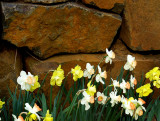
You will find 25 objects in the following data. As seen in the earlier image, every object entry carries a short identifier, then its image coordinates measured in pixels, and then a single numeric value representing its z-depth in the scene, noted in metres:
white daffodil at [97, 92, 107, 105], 1.42
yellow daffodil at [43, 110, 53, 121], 1.13
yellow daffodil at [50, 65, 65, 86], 1.46
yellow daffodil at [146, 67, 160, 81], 1.63
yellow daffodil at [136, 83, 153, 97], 1.53
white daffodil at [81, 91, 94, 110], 1.23
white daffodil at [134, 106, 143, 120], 1.32
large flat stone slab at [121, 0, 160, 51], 1.66
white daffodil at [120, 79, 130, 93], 1.46
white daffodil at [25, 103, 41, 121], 1.11
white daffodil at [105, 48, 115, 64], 1.56
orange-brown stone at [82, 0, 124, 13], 1.57
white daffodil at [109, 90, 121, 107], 1.37
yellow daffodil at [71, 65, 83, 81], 1.49
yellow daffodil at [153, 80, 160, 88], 1.61
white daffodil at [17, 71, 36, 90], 1.30
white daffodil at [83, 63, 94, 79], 1.52
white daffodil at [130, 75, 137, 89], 1.56
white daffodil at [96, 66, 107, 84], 1.49
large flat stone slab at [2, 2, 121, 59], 1.45
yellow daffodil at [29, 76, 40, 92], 1.39
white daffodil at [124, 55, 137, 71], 1.60
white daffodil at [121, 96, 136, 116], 1.29
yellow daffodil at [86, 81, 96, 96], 1.28
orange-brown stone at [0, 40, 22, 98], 1.54
